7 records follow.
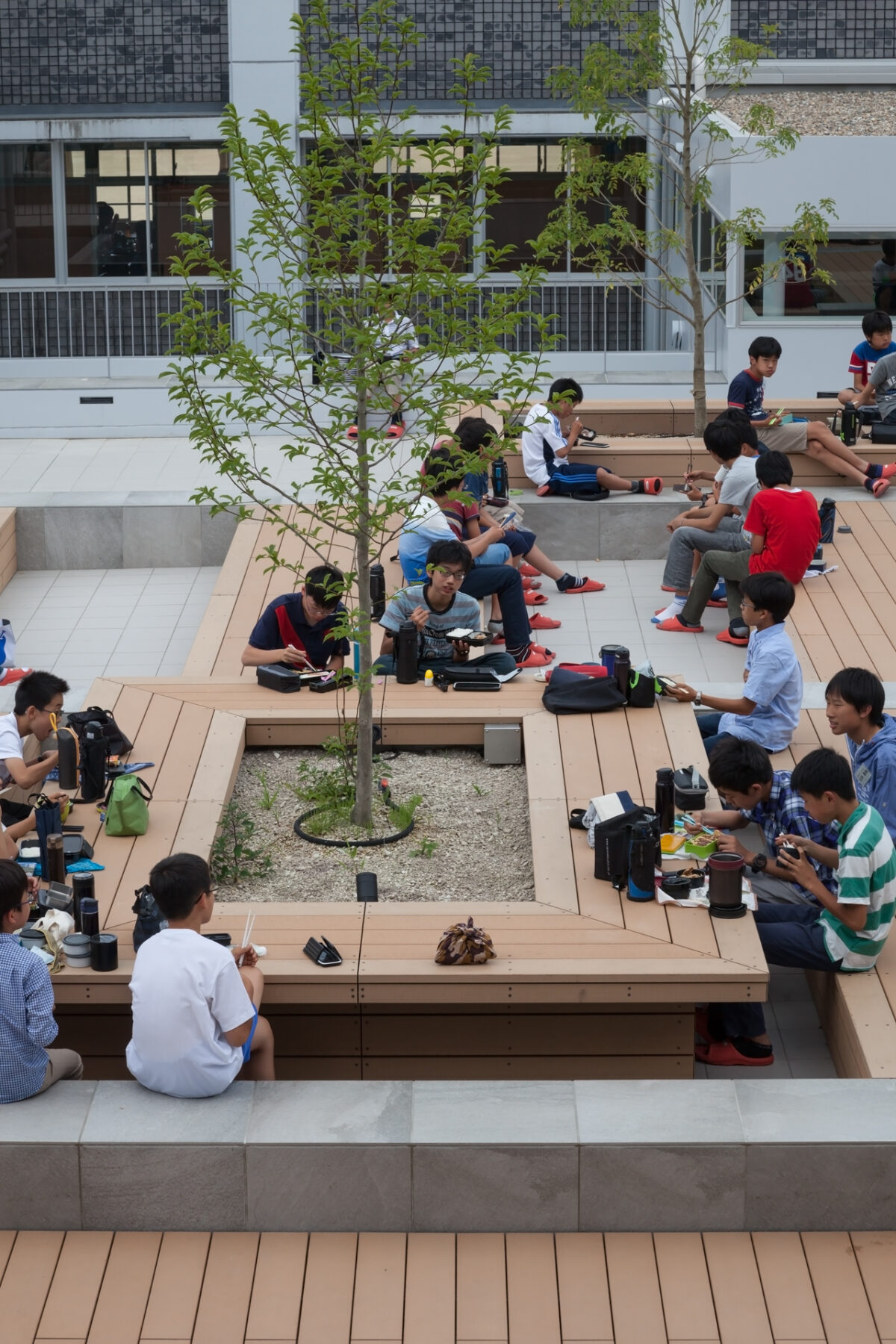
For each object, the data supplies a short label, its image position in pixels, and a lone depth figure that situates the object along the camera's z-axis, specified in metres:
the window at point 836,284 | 17.72
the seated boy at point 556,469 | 12.26
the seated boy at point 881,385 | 13.25
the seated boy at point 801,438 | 12.48
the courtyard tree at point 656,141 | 13.23
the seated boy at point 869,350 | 13.37
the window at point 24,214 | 22.23
